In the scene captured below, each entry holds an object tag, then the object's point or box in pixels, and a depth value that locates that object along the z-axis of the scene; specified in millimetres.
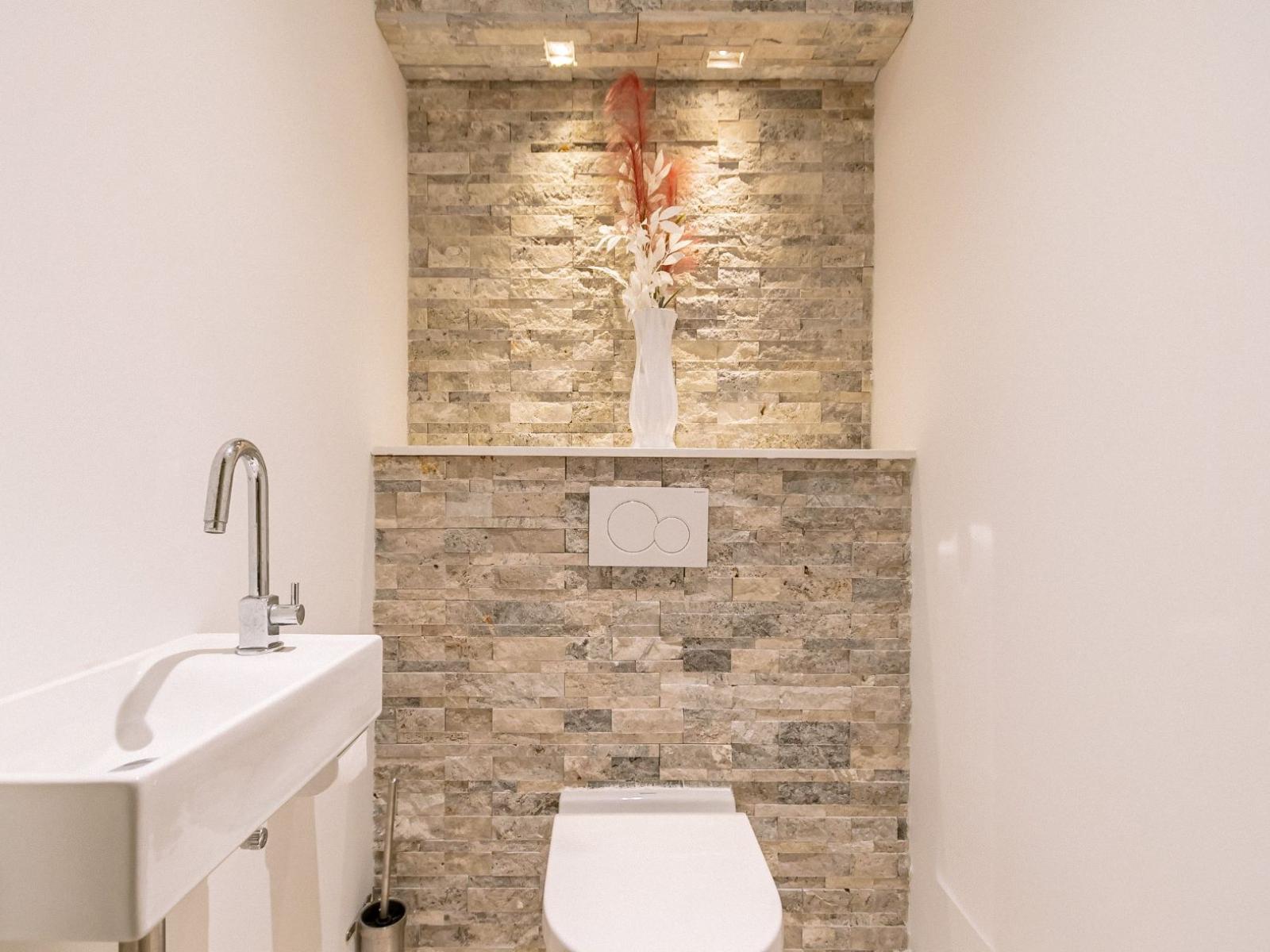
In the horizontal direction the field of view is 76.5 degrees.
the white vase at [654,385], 1854
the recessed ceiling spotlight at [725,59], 1875
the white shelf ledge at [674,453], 1713
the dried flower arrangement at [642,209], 1837
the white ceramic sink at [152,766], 493
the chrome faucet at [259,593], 957
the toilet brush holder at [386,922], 1640
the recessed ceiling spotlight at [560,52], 1838
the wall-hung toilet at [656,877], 1203
